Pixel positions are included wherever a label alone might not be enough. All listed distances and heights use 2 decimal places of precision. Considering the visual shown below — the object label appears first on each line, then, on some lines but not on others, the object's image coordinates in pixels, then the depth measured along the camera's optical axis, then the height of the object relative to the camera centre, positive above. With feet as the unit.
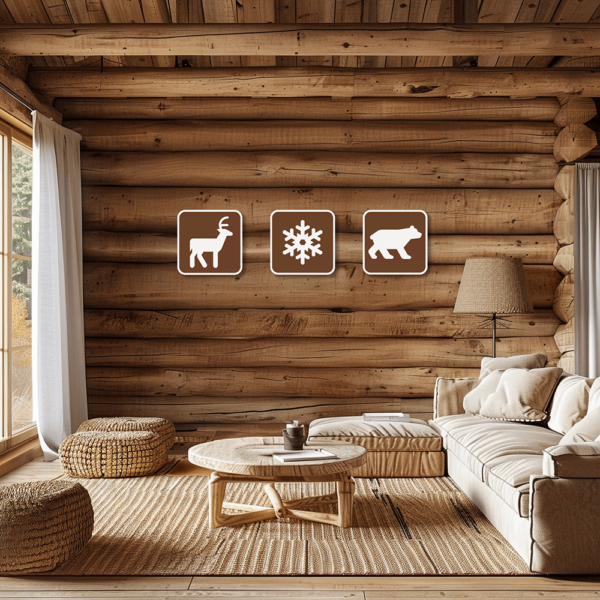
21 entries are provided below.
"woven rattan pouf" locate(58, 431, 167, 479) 14.14 -3.32
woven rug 9.18 -3.81
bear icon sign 18.51 +1.77
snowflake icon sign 18.49 +1.76
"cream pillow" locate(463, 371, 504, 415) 14.66 -2.16
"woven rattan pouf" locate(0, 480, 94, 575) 8.81 -3.11
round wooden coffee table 10.23 -2.75
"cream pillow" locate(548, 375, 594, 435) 12.43 -2.11
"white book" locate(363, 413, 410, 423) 15.02 -2.74
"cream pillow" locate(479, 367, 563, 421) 13.57 -2.10
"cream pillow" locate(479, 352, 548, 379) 15.02 -1.53
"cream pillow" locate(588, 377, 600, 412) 11.69 -1.84
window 15.56 +0.49
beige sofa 8.88 -2.94
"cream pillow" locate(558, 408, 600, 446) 10.12 -2.15
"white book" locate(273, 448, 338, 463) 10.55 -2.59
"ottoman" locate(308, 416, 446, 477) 14.28 -3.39
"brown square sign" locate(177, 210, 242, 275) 18.51 +1.77
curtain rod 14.62 +5.02
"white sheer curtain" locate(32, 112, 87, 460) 15.85 +0.39
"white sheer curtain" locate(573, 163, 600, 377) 18.04 +0.93
